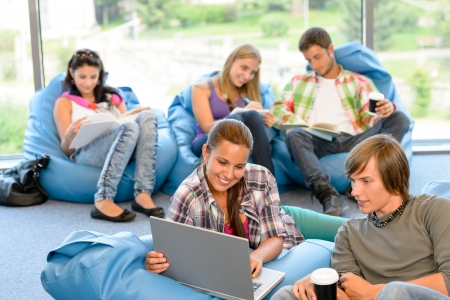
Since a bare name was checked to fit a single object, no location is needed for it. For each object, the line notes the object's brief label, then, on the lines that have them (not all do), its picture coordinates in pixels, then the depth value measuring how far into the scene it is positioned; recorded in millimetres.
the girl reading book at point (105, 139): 3559
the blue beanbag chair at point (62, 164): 3779
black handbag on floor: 3820
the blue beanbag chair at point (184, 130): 3896
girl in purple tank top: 3607
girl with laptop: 2170
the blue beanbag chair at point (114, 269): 2043
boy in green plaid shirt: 3689
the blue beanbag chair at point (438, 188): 2514
